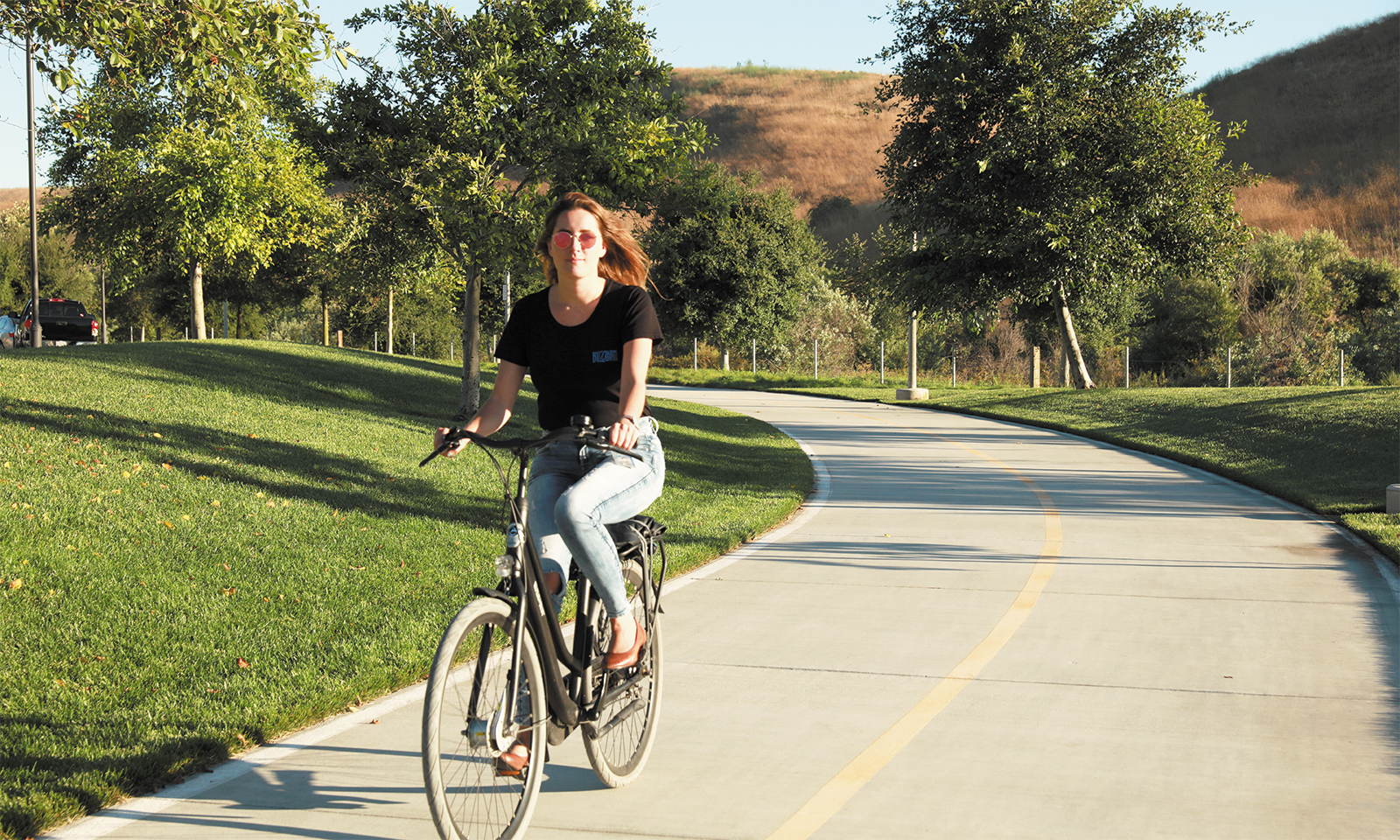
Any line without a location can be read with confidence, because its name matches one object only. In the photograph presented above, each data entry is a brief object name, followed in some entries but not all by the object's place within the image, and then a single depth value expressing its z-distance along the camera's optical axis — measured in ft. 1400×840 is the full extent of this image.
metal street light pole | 112.16
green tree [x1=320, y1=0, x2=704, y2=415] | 51.70
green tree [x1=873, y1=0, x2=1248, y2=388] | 97.86
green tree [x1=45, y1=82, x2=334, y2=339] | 103.65
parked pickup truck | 132.21
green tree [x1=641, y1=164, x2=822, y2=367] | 154.71
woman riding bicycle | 13.17
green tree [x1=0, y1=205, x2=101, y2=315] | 240.53
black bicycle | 11.60
